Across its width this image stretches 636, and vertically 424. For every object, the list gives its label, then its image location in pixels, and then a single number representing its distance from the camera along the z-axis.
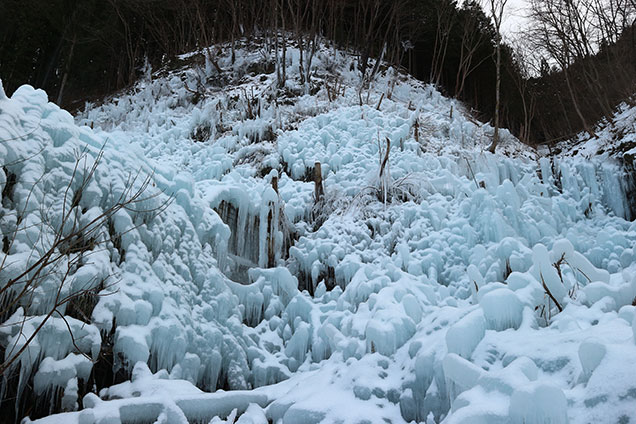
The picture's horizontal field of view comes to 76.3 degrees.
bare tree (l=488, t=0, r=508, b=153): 8.92
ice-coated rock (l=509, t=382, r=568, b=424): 1.59
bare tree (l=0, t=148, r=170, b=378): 2.59
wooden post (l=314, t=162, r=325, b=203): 6.86
